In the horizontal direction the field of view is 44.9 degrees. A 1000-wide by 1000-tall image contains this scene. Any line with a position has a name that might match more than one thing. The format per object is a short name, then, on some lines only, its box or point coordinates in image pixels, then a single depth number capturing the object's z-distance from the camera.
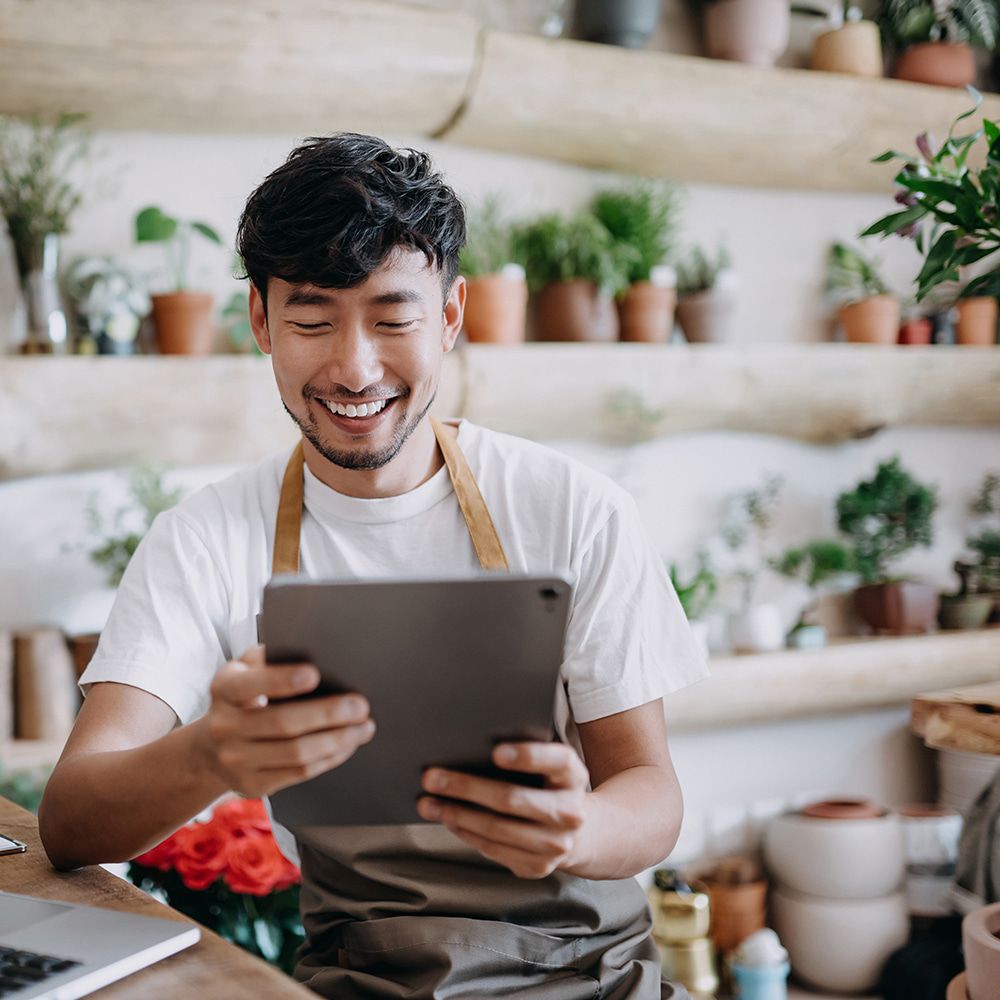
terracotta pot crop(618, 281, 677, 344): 3.35
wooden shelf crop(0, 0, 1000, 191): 2.58
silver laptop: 0.98
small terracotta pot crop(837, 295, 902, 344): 3.68
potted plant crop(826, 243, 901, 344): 3.68
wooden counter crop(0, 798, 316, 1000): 0.98
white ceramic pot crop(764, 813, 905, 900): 3.39
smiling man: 1.35
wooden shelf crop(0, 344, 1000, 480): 2.62
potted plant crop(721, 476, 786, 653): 3.66
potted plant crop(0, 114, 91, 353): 2.68
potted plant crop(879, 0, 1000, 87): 3.68
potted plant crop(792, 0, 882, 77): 3.55
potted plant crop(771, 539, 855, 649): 3.67
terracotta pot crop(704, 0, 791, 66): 3.39
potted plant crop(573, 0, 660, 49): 3.22
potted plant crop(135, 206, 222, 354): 2.76
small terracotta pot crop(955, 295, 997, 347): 3.84
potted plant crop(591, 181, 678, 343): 3.36
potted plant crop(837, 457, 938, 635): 3.68
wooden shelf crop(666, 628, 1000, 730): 3.31
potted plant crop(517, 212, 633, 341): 3.24
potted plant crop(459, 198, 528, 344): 3.12
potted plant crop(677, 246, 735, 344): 3.49
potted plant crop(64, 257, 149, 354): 2.76
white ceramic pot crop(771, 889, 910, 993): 3.40
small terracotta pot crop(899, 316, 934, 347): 3.80
